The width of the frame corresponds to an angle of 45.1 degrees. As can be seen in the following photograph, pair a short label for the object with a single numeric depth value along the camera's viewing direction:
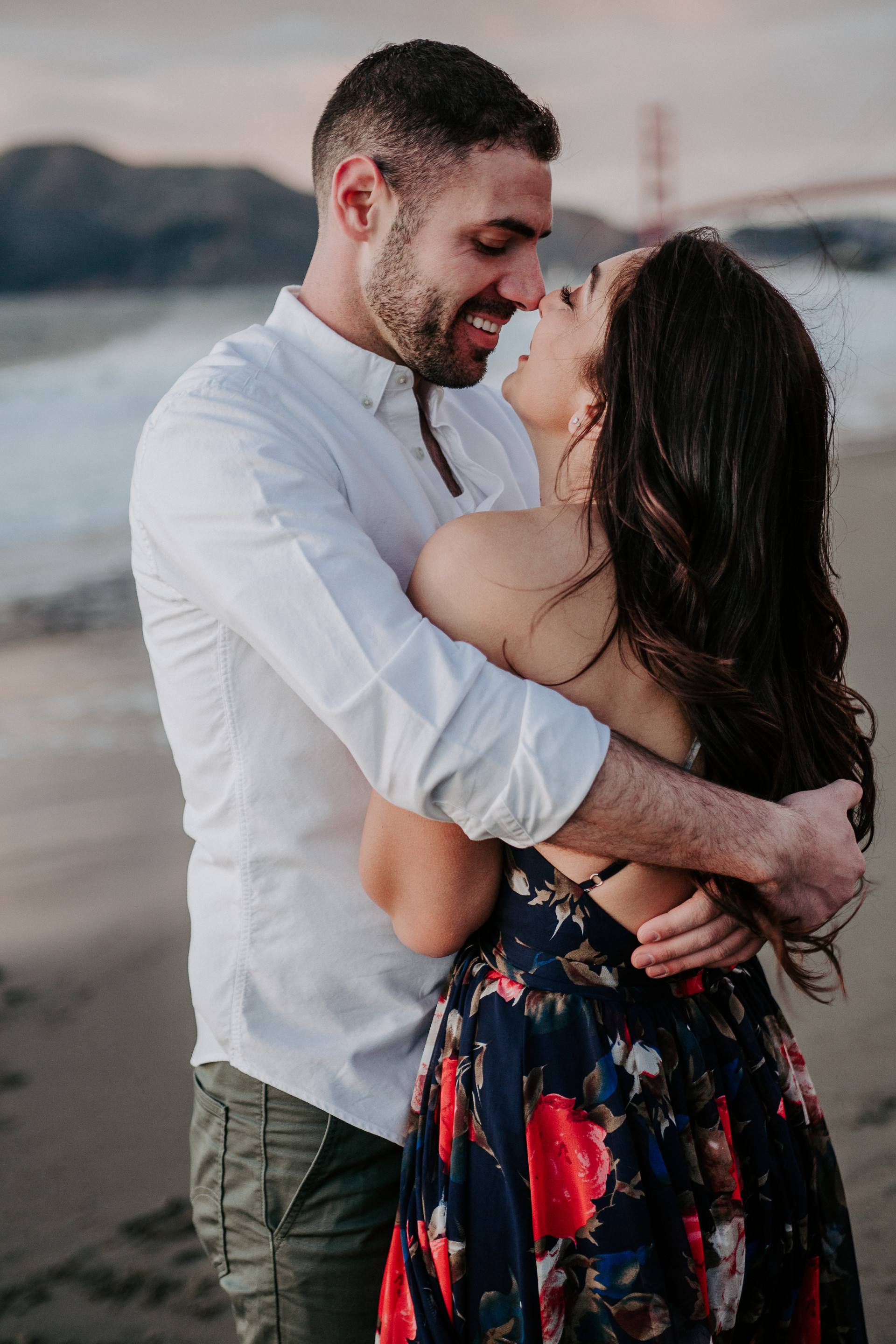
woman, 1.06
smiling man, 1.00
